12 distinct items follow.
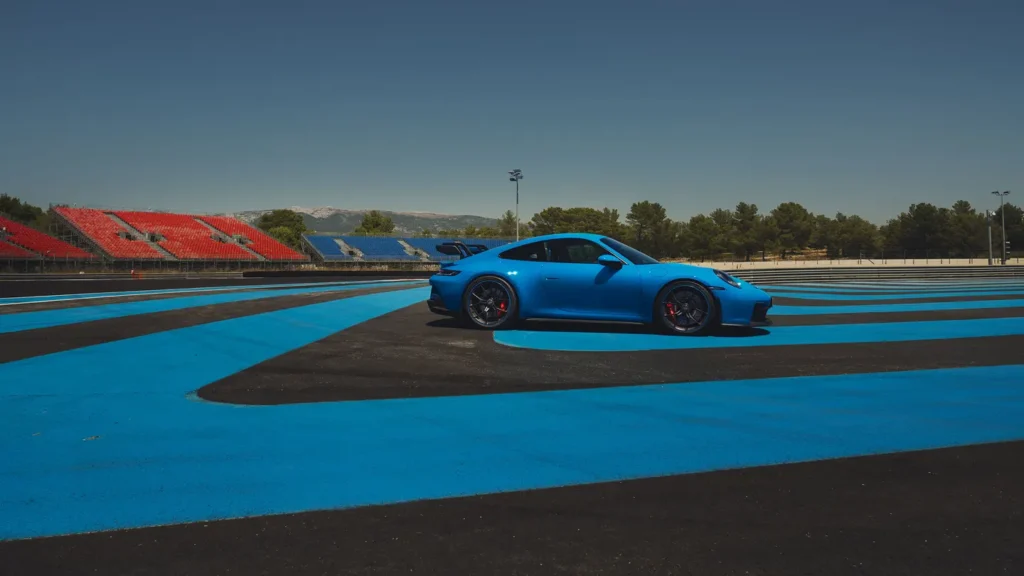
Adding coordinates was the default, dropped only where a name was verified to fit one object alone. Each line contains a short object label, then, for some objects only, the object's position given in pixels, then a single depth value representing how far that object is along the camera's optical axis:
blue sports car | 8.01
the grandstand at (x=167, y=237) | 51.50
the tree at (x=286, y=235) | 133.12
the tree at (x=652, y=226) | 104.81
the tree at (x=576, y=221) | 112.12
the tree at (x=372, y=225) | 141.75
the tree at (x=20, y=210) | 86.38
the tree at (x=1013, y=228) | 80.05
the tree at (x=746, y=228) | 94.62
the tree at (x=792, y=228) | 95.25
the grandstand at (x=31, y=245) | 41.50
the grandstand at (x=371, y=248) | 65.12
